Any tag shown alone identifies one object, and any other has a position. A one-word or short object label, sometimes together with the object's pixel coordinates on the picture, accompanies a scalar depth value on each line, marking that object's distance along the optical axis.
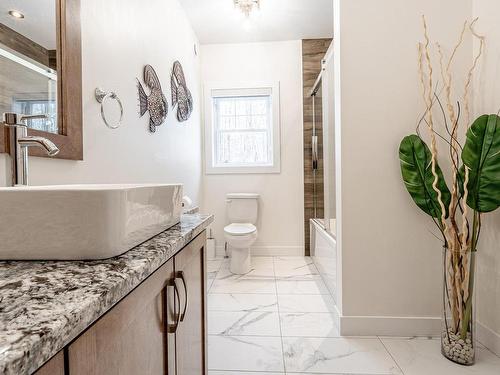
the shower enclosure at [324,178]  2.40
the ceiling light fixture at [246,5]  2.76
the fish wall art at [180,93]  2.51
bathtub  2.23
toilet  2.93
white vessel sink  0.57
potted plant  1.44
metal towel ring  1.37
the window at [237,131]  3.68
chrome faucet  0.81
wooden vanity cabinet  0.44
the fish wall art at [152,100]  1.88
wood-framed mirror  0.93
